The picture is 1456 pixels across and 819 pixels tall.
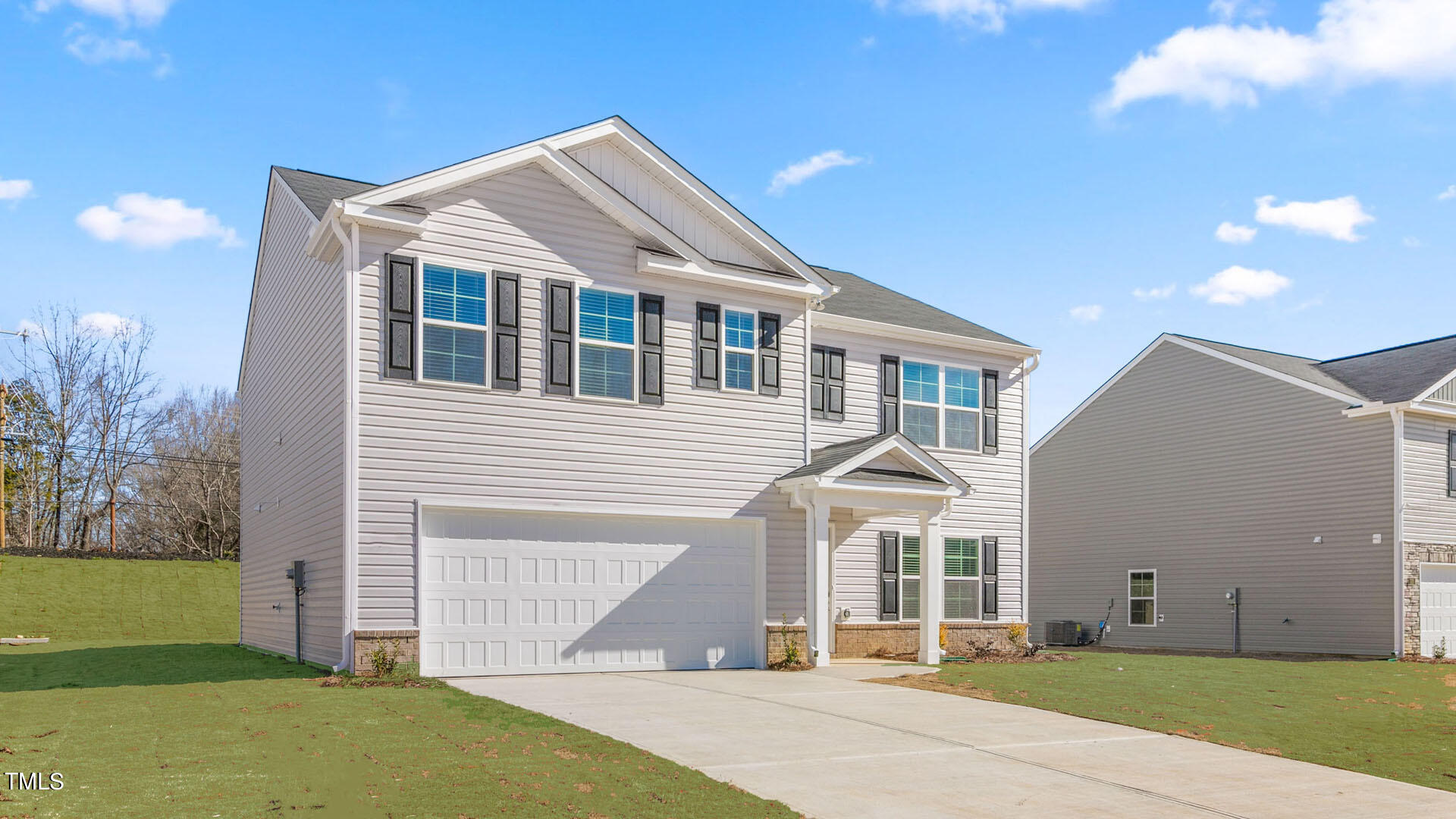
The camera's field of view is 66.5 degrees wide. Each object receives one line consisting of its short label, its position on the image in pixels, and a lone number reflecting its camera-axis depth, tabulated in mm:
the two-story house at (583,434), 14500
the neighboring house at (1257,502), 23531
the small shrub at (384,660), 13781
